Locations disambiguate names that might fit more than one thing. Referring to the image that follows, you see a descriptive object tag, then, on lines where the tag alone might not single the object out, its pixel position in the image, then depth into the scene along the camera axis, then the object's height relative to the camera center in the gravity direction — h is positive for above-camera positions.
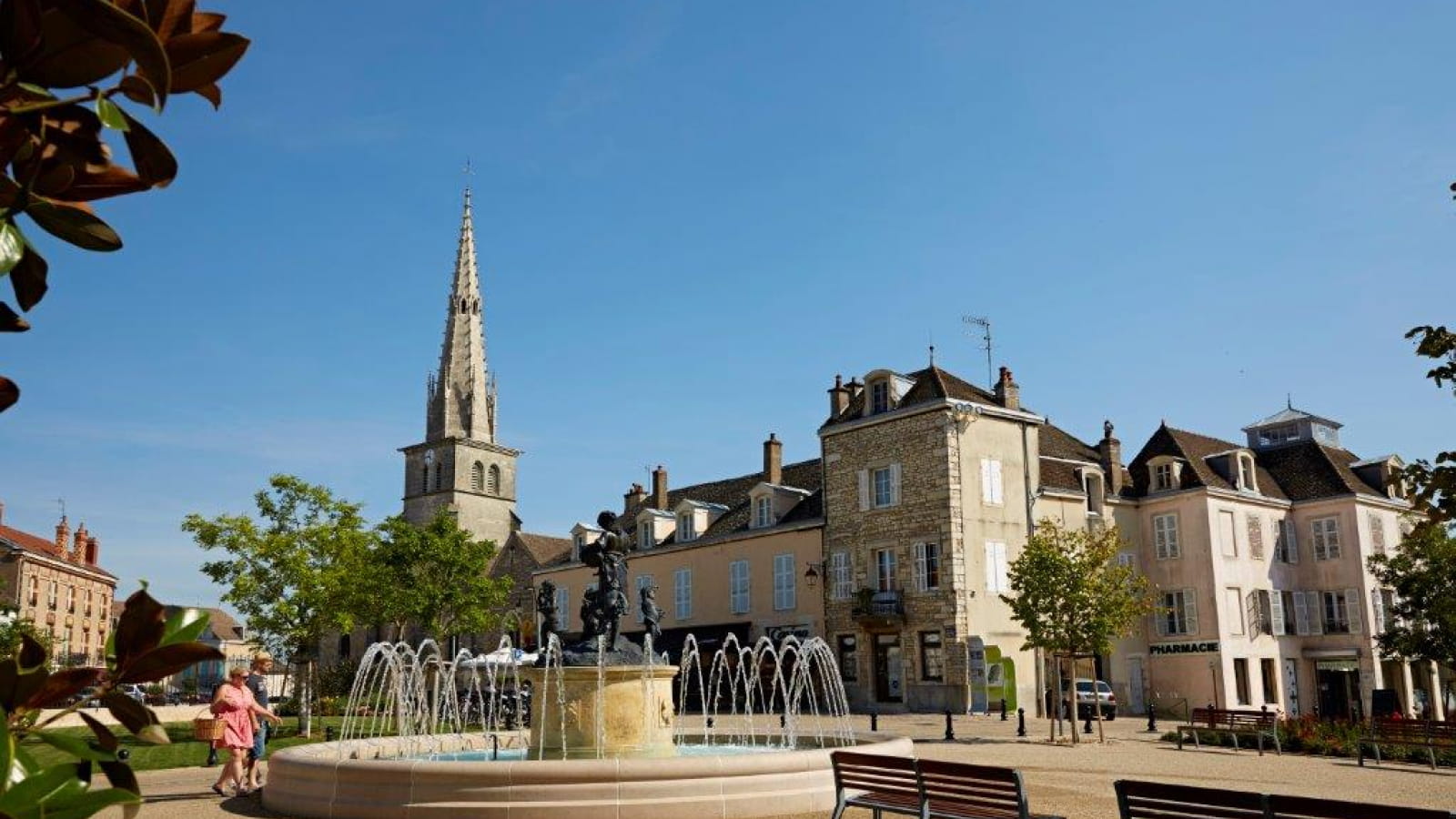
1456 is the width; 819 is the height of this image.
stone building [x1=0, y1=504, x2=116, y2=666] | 59.88 +3.48
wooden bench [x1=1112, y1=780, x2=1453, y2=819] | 6.92 -1.10
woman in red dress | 13.26 -0.78
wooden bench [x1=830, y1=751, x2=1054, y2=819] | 9.28 -1.25
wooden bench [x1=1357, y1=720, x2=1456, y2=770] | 18.59 -1.79
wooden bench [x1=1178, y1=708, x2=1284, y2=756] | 21.75 -1.83
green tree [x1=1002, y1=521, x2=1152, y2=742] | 24.64 +0.64
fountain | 11.30 -1.29
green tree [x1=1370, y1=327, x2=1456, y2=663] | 30.39 +0.65
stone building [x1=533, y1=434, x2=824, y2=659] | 39.28 +2.74
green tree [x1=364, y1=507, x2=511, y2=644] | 39.47 +2.19
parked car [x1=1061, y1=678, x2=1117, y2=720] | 32.50 -1.91
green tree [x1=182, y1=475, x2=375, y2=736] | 28.09 +1.78
